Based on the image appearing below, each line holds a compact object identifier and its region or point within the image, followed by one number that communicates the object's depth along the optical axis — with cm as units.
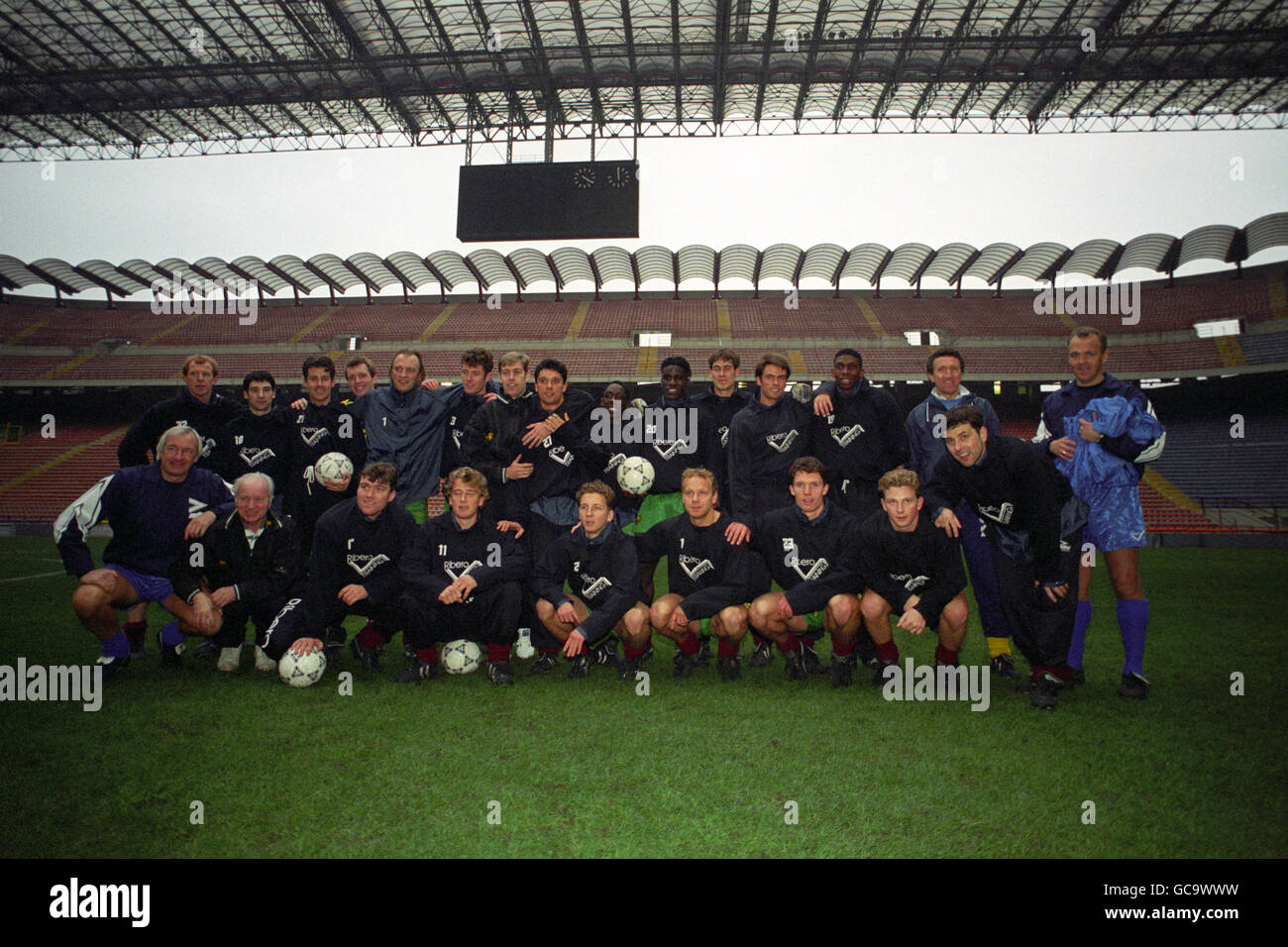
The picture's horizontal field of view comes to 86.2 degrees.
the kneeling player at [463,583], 470
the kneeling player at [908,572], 436
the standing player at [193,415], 548
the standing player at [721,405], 555
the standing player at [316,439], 559
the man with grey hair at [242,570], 474
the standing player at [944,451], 471
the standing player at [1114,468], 421
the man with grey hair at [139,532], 467
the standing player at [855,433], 551
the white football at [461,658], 481
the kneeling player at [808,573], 450
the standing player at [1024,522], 411
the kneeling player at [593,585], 463
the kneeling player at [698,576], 462
